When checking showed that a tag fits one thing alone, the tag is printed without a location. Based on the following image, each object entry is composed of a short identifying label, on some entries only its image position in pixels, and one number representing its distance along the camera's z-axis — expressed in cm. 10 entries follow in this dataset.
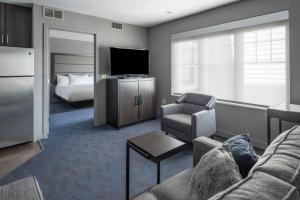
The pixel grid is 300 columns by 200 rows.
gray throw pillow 95
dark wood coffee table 162
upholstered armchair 298
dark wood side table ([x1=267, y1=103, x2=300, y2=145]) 220
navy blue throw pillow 108
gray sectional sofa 63
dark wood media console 405
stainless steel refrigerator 290
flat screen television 422
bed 591
